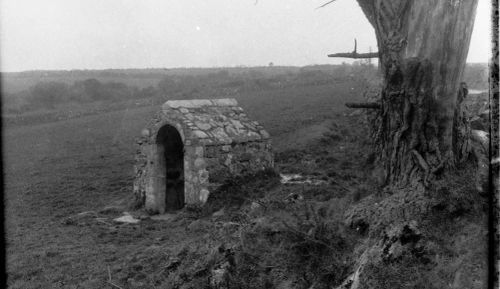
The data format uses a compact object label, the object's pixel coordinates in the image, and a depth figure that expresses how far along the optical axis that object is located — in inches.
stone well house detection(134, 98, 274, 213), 402.3
